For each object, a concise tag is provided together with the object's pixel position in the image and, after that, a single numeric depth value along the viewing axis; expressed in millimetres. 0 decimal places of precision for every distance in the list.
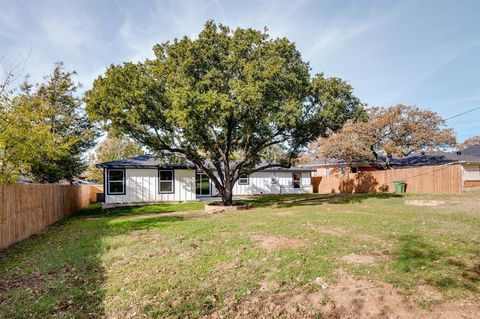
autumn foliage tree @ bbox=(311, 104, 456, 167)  28281
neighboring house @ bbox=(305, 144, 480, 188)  30578
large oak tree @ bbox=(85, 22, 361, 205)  13844
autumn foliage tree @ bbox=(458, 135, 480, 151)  53003
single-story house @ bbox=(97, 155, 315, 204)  21478
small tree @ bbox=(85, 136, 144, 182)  40250
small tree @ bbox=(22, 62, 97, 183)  23312
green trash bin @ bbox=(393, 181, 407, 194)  23281
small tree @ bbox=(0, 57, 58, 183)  9477
